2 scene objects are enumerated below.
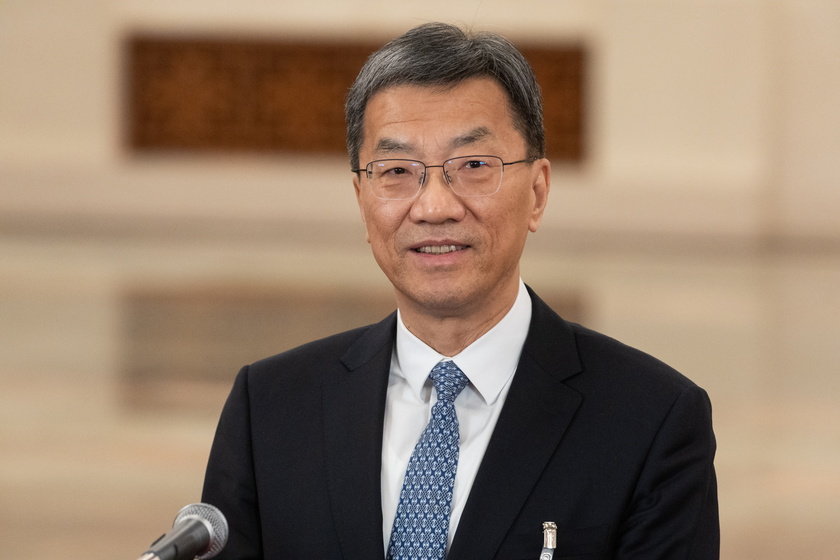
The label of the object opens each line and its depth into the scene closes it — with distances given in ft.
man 14.86
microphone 14.03
